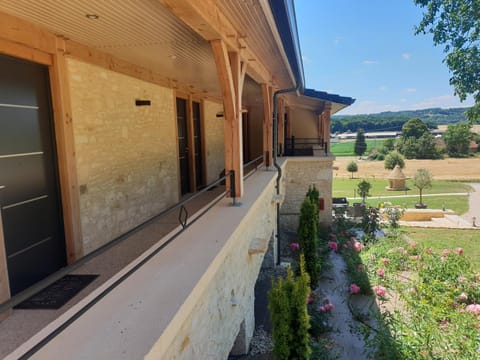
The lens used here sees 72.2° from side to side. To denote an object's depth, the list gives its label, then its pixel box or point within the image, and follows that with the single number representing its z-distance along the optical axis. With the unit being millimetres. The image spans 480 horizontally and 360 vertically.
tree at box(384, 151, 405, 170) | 41469
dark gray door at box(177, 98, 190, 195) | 6918
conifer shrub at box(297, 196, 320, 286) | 7875
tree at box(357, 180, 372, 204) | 19266
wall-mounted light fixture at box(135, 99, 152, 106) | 4879
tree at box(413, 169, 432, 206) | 23750
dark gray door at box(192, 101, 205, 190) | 7891
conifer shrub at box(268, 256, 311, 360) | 3615
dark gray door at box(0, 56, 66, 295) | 2885
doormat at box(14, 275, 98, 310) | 2609
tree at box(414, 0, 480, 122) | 10969
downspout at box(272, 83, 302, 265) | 7427
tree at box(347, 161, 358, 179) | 39938
